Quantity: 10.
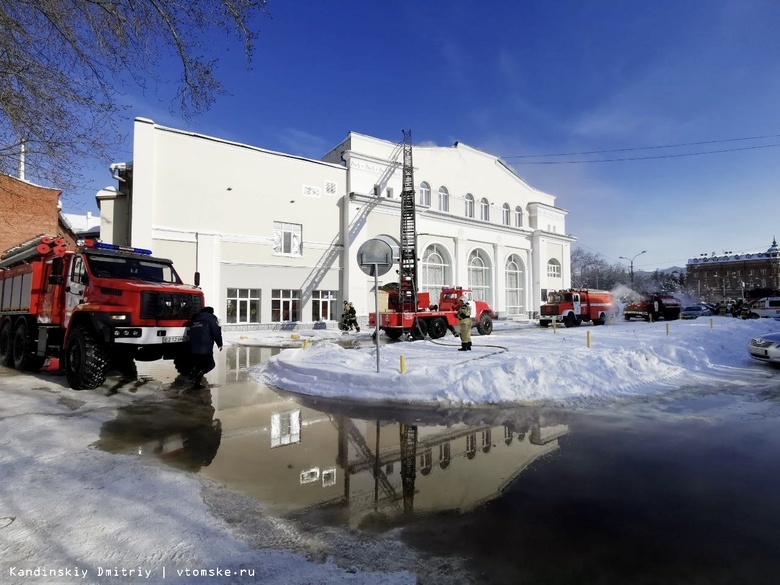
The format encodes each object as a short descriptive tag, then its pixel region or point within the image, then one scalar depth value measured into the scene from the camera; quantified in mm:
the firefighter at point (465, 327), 14123
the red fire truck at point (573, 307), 29344
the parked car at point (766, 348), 11766
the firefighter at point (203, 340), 9188
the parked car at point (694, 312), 38625
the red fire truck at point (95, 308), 8672
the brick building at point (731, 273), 99062
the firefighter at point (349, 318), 25575
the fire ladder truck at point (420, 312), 19656
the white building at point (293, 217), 24078
